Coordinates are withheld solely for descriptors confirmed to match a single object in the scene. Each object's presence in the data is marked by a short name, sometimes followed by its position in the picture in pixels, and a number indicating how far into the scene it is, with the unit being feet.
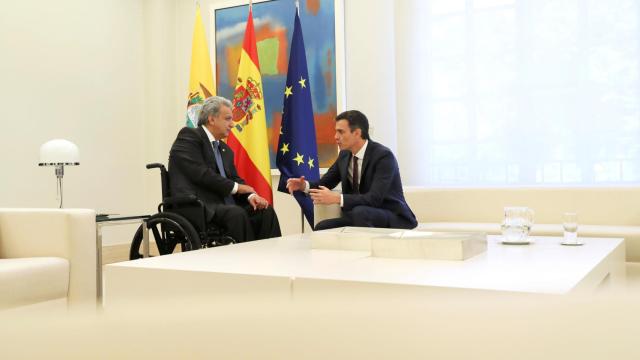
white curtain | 14.76
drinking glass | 7.41
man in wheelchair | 10.70
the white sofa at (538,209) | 11.41
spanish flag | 14.69
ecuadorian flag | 16.81
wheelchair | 9.84
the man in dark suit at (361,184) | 11.18
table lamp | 12.63
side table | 9.61
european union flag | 14.58
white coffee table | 4.33
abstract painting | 17.78
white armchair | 8.18
